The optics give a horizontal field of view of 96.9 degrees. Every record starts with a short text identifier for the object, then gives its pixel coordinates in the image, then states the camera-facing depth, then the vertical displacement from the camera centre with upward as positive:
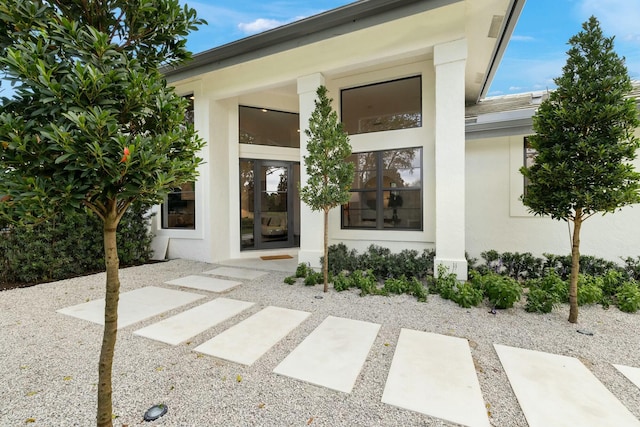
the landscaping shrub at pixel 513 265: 5.12 -1.01
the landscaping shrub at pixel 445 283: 4.29 -1.14
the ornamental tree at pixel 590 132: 3.04 +0.88
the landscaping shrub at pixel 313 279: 5.04 -1.21
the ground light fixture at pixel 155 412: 1.89 -1.37
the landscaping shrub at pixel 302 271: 5.50 -1.16
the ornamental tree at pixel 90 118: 1.23 +0.47
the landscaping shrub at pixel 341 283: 4.72 -1.21
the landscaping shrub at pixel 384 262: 5.16 -0.96
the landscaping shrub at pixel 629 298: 3.71 -1.16
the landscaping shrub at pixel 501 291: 3.77 -1.09
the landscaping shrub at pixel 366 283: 4.53 -1.19
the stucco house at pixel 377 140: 4.79 +1.60
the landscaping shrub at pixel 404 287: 4.33 -1.21
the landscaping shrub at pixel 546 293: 3.71 -1.13
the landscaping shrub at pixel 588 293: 3.86 -1.12
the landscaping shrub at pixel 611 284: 4.18 -1.09
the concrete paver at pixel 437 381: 1.96 -1.37
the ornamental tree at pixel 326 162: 4.54 +0.80
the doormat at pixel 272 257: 7.51 -1.22
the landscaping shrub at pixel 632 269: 4.64 -0.95
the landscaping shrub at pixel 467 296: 3.94 -1.20
